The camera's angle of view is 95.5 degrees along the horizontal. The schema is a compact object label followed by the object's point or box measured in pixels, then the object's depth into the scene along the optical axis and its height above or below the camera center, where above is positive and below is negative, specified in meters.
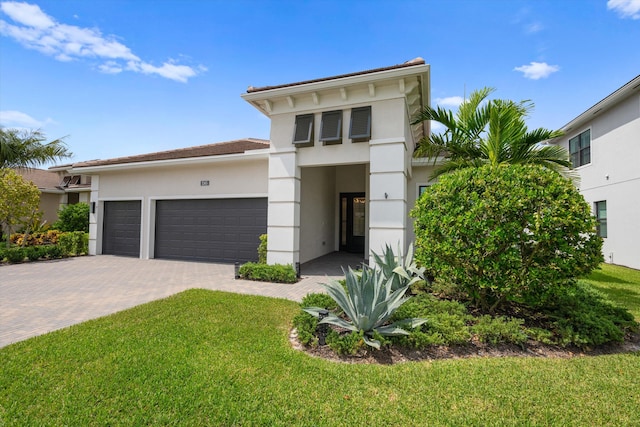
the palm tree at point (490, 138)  6.70 +2.12
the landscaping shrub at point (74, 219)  14.81 -0.11
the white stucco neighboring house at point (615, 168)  9.95 +2.22
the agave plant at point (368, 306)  3.89 -1.16
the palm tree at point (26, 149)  15.51 +3.74
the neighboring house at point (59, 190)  18.85 +1.72
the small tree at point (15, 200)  11.03 +0.63
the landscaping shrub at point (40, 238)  13.31 -1.02
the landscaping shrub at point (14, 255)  10.58 -1.43
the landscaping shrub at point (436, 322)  3.83 -1.45
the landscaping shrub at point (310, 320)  3.94 -1.50
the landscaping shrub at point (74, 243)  12.18 -1.11
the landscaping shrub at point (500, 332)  3.89 -1.47
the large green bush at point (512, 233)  4.06 -0.13
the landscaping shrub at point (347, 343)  3.67 -1.56
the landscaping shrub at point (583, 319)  3.90 -1.38
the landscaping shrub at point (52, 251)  11.43 -1.40
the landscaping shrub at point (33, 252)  10.98 -1.38
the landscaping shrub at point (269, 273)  7.88 -1.46
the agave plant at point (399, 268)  5.46 -0.89
